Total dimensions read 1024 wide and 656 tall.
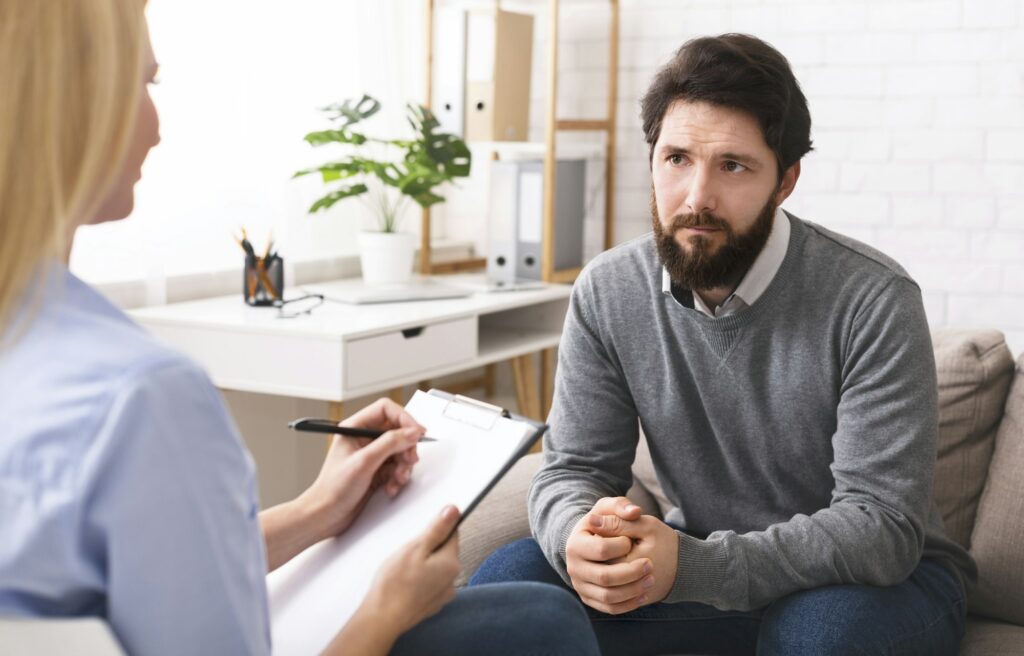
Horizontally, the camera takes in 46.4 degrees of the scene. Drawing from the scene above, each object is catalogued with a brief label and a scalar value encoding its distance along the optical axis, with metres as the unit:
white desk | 2.37
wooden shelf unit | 3.22
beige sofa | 1.66
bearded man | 1.44
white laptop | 2.79
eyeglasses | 2.55
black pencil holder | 2.65
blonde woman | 0.69
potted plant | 2.83
